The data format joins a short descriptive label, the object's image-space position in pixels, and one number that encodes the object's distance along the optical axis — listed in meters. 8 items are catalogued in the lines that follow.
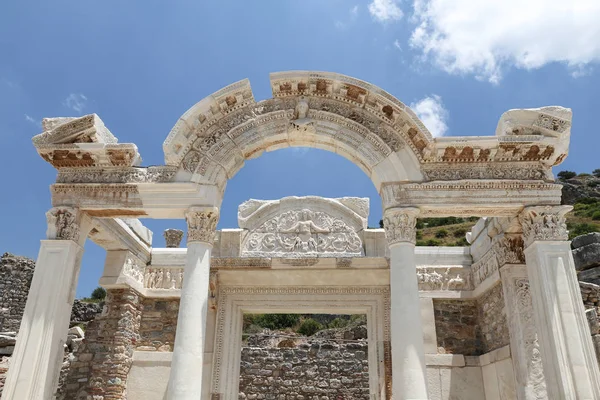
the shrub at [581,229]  34.88
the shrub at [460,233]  46.43
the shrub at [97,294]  39.02
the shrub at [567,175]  58.40
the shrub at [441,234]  47.47
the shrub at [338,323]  25.16
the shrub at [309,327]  23.70
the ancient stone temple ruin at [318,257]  7.12
